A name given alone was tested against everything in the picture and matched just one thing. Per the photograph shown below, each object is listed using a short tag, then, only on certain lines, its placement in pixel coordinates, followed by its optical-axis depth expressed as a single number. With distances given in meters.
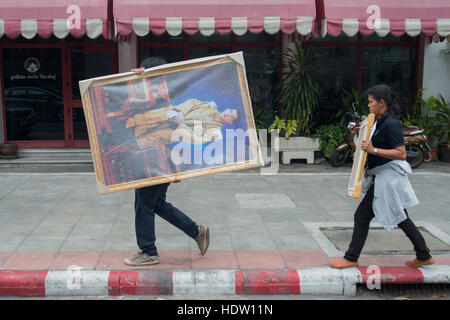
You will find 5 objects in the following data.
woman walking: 4.59
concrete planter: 10.66
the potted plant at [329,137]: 10.62
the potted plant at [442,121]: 10.95
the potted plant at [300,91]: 10.60
